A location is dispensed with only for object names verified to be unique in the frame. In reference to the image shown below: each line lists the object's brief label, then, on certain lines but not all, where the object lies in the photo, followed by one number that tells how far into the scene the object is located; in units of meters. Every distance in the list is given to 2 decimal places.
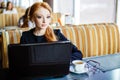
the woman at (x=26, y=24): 2.73
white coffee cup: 1.54
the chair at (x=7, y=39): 2.23
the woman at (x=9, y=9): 5.88
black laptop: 1.28
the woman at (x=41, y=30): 1.65
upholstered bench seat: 2.52
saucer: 1.53
